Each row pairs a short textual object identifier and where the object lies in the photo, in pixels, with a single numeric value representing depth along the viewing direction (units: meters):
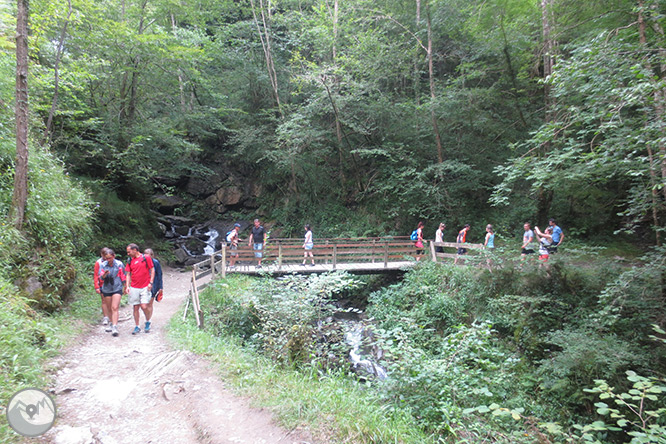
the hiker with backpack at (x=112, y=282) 6.60
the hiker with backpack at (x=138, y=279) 6.91
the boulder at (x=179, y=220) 20.74
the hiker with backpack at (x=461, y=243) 11.75
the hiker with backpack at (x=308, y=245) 12.92
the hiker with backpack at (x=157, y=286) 7.25
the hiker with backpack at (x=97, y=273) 6.51
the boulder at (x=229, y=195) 23.24
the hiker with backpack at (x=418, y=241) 13.34
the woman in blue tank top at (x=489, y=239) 10.60
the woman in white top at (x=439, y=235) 12.88
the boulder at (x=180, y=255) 16.99
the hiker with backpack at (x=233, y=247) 11.89
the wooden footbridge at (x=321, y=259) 11.55
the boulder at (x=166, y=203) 21.47
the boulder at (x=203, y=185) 23.28
